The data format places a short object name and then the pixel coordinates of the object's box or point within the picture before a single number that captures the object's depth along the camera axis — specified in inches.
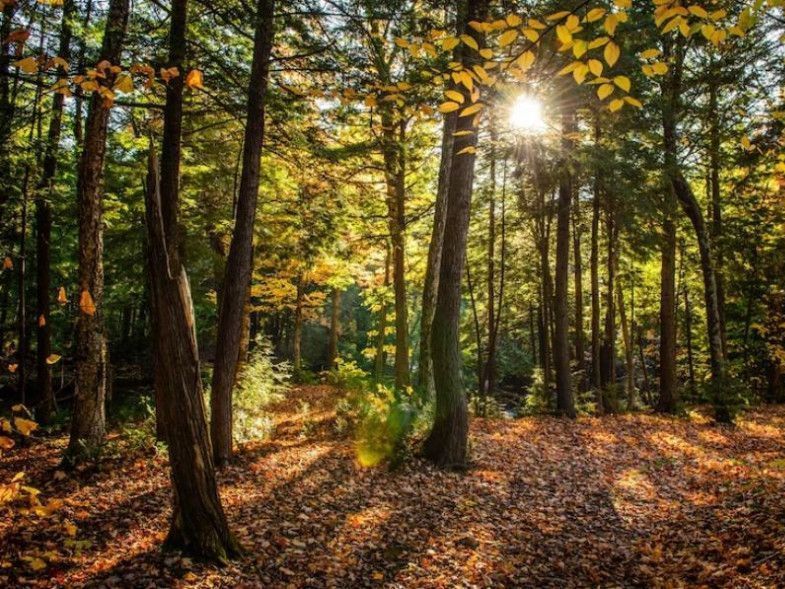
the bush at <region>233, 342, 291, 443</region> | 422.9
